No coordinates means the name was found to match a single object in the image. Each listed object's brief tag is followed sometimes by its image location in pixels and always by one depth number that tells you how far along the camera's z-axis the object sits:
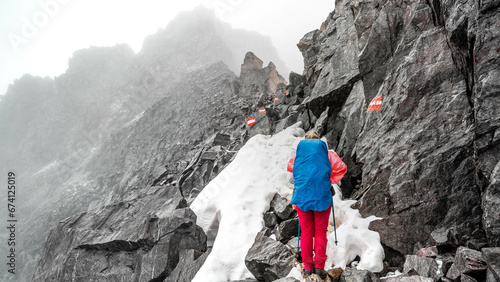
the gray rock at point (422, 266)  3.69
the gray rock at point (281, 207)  7.25
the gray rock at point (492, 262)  2.93
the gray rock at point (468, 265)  3.17
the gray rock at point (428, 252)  4.15
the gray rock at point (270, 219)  7.29
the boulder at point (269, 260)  5.20
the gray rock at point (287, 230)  6.38
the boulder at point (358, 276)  3.88
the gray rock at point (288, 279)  4.37
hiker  4.29
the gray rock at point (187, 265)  7.88
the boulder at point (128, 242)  10.03
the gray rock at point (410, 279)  3.45
